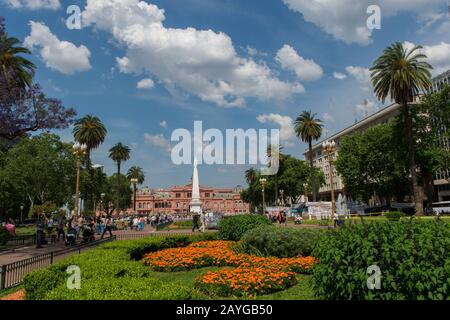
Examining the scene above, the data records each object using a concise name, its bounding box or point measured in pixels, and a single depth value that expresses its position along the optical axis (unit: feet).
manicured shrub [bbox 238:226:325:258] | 39.45
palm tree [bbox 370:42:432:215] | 114.62
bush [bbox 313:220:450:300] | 16.62
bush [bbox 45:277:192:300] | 18.33
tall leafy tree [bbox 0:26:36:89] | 65.87
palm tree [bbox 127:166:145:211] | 315.58
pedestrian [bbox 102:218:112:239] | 83.51
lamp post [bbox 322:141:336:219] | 90.89
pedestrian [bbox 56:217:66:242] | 75.51
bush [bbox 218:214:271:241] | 55.83
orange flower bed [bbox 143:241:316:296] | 26.63
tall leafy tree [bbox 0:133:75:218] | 134.92
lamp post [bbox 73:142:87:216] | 78.69
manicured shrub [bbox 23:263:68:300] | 24.56
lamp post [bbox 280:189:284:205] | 251.78
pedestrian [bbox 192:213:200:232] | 98.68
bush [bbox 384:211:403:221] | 102.17
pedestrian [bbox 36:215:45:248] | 62.44
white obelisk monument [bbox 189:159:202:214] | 167.12
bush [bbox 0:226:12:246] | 63.82
